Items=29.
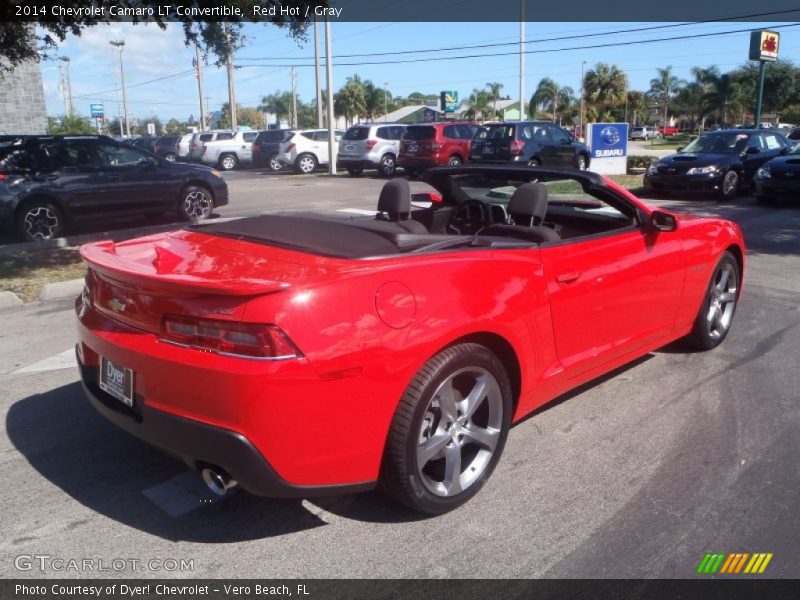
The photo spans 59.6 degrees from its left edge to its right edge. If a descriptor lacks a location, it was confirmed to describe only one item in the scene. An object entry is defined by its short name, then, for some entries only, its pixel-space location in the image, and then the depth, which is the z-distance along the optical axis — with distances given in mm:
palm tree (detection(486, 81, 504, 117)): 88250
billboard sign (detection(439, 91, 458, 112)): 54538
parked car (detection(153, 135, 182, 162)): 34812
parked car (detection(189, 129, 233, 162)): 32938
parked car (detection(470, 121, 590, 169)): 19828
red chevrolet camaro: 2607
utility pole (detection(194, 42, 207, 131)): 42500
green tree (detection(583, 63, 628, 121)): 64812
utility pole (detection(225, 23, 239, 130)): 37844
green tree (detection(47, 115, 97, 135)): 38406
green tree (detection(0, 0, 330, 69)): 8914
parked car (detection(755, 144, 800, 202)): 13672
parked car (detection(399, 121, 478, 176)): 22875
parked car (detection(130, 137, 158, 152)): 36019
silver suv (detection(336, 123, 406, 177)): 25062
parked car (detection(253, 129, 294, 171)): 31281
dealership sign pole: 23578
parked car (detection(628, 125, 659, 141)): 73688
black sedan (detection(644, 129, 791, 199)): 15117
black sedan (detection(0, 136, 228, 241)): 10320
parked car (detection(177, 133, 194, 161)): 33656
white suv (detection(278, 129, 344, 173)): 28344
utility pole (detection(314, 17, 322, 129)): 27505
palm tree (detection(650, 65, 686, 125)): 93225
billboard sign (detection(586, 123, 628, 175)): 21078
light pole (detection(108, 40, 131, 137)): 61575
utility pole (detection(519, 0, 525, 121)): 31031
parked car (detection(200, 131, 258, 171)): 32688
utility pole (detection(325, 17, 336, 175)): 26016
